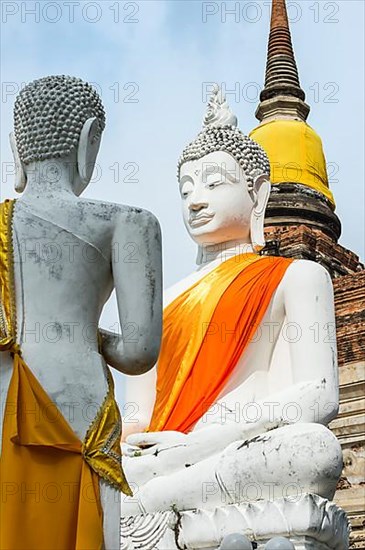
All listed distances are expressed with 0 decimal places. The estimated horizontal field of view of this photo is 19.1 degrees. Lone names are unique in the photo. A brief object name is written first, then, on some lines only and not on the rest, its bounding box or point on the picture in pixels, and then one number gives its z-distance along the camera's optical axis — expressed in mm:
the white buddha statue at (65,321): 2689
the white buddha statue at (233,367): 5027
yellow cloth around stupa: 14125
